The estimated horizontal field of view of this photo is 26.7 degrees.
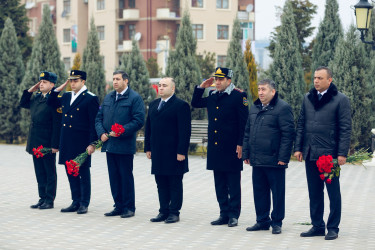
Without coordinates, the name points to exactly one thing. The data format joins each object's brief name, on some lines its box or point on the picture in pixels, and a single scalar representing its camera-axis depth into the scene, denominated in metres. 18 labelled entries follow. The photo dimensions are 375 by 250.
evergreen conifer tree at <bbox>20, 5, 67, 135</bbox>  25.62
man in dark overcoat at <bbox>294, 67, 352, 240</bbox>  8.90
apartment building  65.19
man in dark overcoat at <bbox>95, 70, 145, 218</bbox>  10.70
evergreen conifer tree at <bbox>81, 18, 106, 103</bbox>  25.72
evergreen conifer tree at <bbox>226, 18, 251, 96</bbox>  21.88
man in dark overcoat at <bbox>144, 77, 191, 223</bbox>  10.21
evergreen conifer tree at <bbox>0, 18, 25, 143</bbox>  26.20
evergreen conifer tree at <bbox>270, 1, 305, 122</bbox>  20.84
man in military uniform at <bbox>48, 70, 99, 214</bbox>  11.12
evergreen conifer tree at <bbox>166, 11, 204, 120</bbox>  22.02
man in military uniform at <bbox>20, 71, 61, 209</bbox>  11.50
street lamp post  16.22
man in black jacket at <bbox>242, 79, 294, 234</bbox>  9.34
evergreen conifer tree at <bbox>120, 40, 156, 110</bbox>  23.72
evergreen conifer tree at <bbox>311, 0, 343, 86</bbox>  22.03
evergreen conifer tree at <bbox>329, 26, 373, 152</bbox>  20.12
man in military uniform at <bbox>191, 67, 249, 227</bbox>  10.00
